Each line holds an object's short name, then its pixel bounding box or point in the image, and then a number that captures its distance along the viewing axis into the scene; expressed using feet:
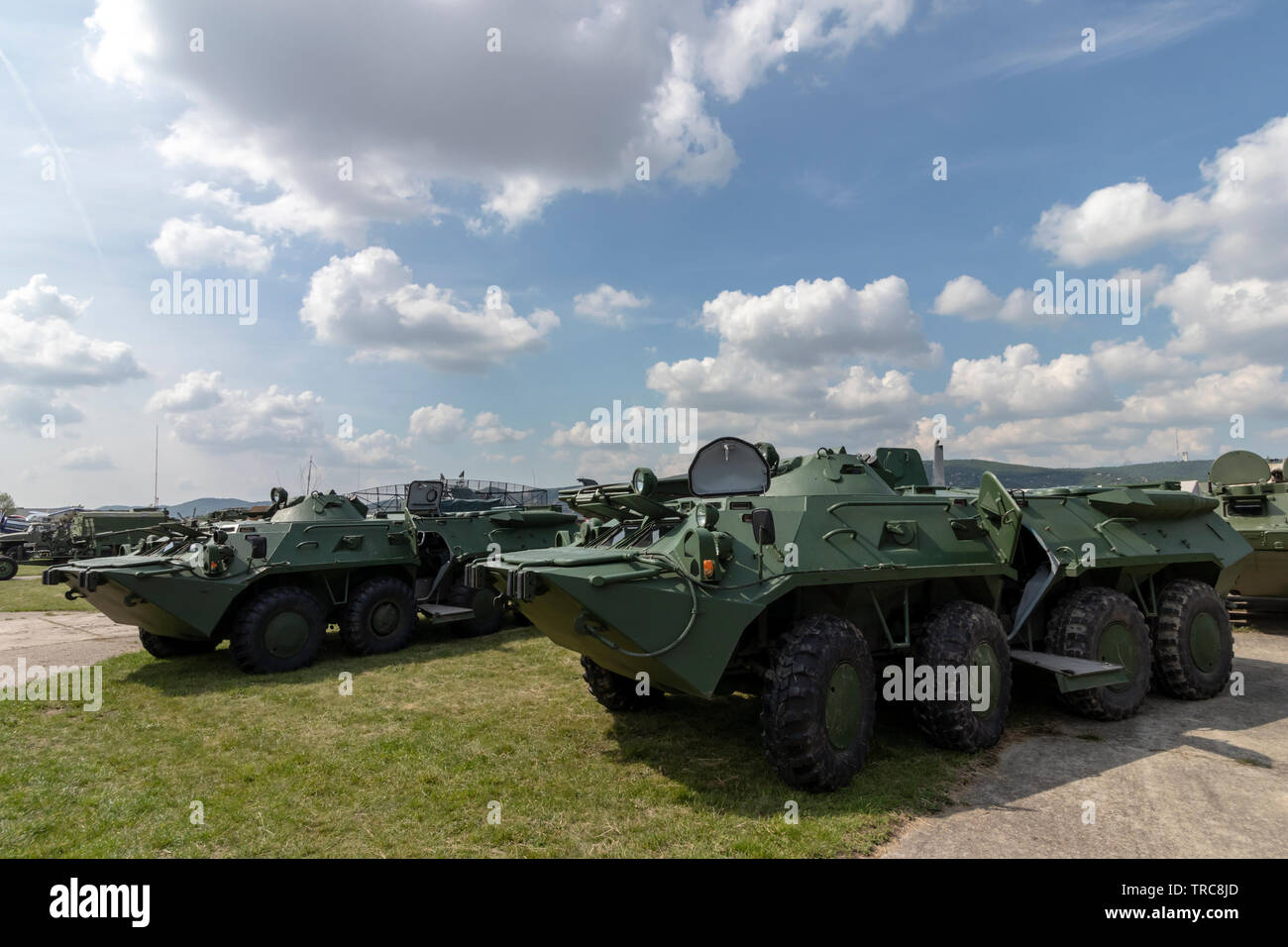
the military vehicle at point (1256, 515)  39.45
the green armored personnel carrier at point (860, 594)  17.38
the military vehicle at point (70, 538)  80.39
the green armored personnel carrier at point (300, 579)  30.81
